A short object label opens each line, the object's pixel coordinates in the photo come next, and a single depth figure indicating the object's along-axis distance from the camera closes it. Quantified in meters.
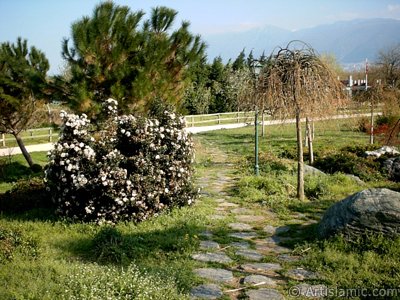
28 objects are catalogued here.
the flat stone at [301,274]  4.75
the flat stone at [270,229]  6.53
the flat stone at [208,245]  5.78
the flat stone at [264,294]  4.24
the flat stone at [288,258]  5.30
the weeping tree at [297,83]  7.55
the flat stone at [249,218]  7.14
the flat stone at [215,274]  4.76
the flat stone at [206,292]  4.30
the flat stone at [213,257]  5.31
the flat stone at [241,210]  7.62
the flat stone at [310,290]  4.32
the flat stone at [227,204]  8.11
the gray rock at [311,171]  10.54
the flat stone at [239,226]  6.71
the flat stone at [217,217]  7.19
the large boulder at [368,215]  5.48
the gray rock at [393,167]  11.40
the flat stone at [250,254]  5.41
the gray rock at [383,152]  12.96
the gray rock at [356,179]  10.18
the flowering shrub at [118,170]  7.06
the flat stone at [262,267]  5.02
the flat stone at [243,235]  6.27
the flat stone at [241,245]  5.82
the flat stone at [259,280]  4.61
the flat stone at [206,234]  6.30
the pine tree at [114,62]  9.09
